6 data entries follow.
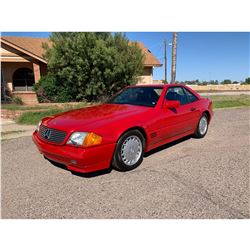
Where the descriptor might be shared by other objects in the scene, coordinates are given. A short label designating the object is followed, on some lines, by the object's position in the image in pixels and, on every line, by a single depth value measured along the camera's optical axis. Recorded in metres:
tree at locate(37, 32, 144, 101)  10.82
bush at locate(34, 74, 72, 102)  12.37
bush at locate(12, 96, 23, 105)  12.83
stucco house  14.41
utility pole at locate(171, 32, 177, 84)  13.89
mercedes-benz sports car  3.15
